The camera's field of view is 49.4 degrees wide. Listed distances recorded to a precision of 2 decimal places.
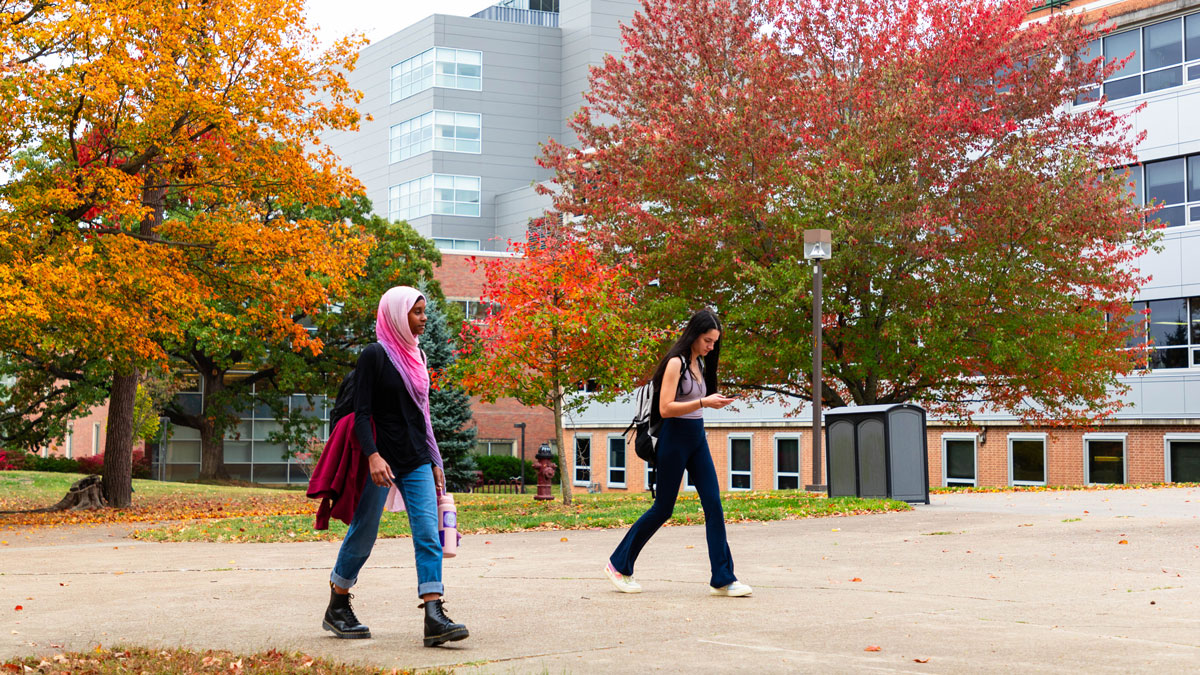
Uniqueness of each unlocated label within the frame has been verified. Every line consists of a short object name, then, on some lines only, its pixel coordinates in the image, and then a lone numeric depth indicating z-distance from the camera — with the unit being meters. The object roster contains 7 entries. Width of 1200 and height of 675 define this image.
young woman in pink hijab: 6.32
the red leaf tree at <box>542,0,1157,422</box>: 22.30
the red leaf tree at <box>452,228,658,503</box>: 18.69
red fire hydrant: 25.92
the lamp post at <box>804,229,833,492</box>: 19.83
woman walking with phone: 7.76
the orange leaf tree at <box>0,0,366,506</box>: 17.25
